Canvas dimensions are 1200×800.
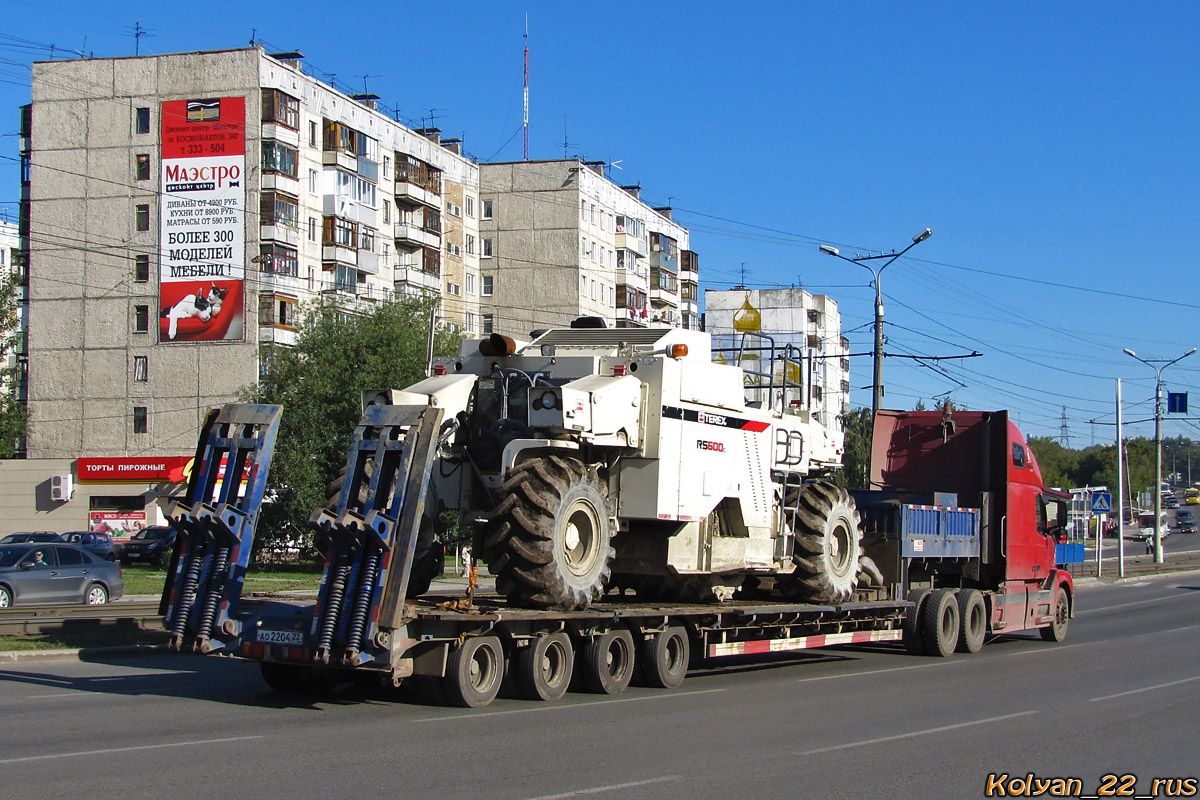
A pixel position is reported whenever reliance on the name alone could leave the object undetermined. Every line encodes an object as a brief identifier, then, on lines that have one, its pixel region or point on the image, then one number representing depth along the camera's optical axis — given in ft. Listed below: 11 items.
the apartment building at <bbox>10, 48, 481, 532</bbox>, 172.04
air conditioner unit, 175.01
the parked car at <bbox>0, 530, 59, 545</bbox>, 128.77
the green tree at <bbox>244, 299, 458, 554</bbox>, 130.00
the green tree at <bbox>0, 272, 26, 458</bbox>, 152.25
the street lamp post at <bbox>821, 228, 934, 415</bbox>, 96.63
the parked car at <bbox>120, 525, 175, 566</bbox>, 152.66
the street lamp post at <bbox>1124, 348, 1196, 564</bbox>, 186.50
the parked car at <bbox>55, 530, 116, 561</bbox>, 133.89
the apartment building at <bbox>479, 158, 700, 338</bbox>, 237.25
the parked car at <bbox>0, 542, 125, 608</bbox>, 75.51
